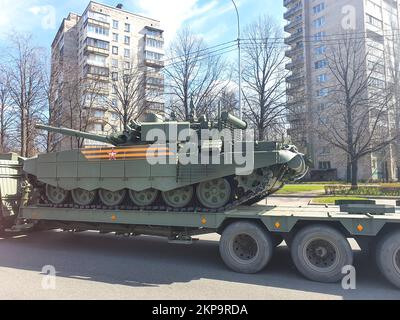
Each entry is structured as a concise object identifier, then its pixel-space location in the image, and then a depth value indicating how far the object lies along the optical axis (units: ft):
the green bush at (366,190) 76.13
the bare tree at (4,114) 87.79
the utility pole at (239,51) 61.38
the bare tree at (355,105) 92.73
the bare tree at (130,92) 115.65
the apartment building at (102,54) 97.19
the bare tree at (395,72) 100.38
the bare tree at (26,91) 86.12
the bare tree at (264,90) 104.53
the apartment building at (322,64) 112.67
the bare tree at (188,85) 111.34
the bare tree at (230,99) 104.19
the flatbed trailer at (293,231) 19.89
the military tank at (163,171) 25.16
